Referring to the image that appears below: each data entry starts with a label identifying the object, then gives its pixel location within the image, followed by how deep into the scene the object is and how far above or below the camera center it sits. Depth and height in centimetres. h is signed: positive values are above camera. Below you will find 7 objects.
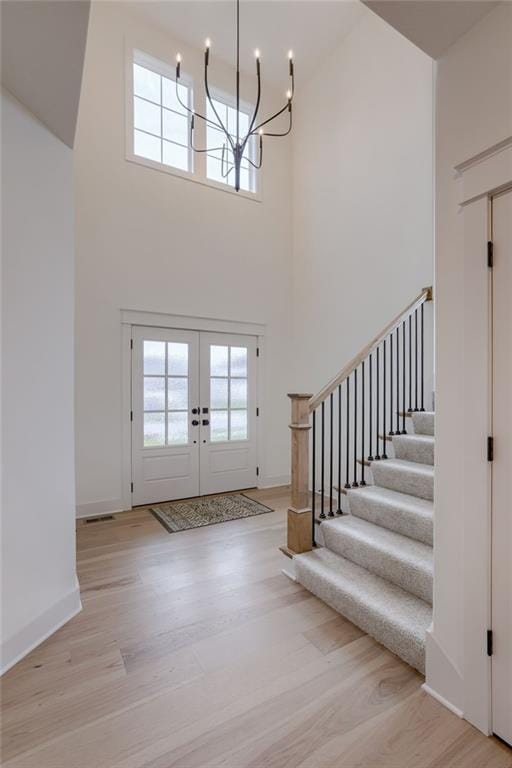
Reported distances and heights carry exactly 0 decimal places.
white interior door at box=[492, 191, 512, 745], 142 -33
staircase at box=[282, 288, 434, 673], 207 -94
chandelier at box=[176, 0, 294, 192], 256 +164
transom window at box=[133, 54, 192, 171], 445 +322
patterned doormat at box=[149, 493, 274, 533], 379 -136
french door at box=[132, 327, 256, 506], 438 -34
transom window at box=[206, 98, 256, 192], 492 +323
